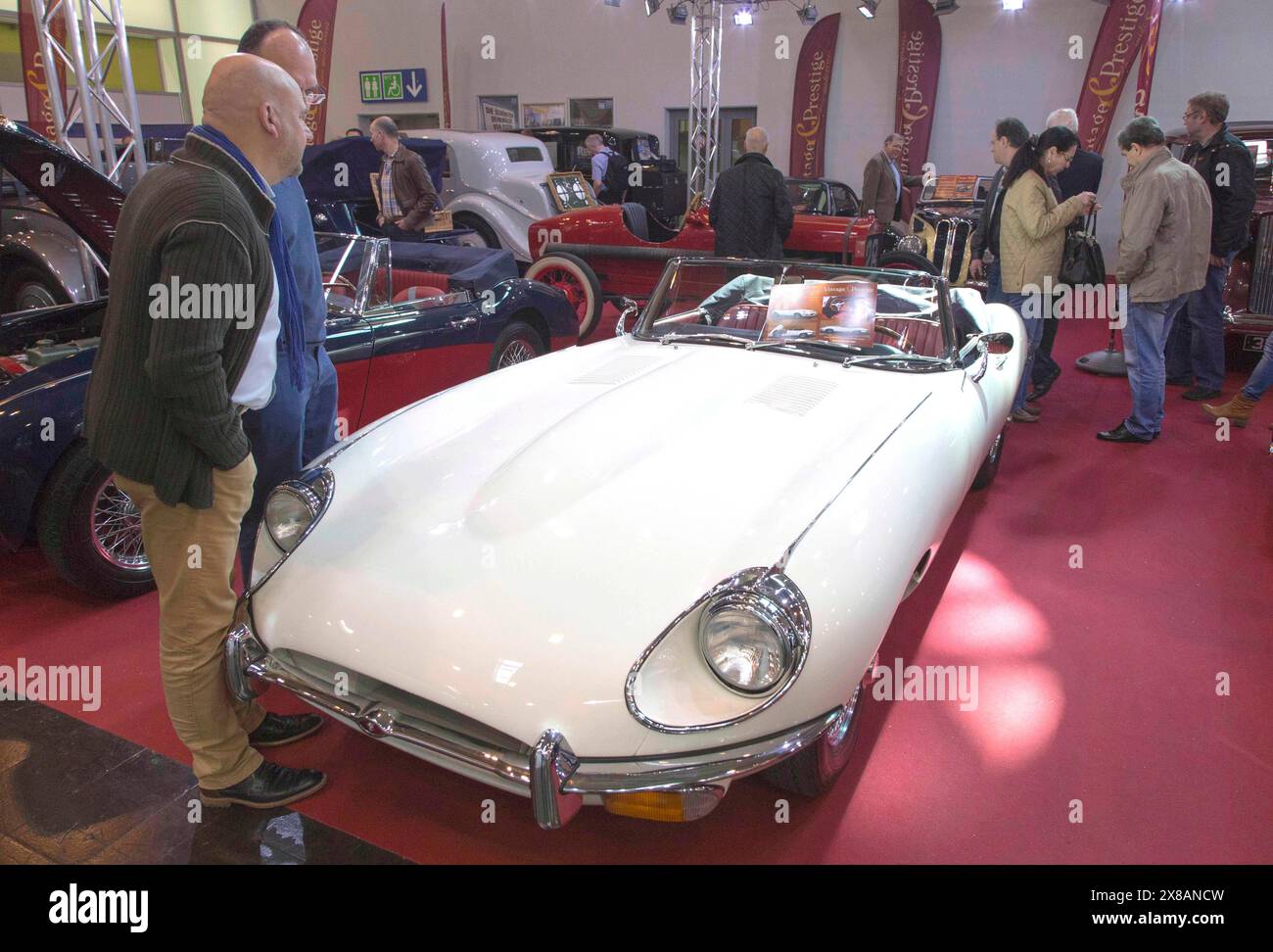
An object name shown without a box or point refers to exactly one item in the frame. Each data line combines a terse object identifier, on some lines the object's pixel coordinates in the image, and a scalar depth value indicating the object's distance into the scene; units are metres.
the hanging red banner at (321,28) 15.70
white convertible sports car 1.61
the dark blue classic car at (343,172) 6.95
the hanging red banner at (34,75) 11.02
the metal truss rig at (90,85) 4.87
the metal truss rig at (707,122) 9.08
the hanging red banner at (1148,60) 9.89
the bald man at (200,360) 1.60
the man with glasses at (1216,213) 4.87
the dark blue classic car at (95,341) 2.67
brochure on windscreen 2.99
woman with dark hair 4.35
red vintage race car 6.70
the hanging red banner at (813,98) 12.54
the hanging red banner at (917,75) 11.75
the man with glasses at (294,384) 2.22
